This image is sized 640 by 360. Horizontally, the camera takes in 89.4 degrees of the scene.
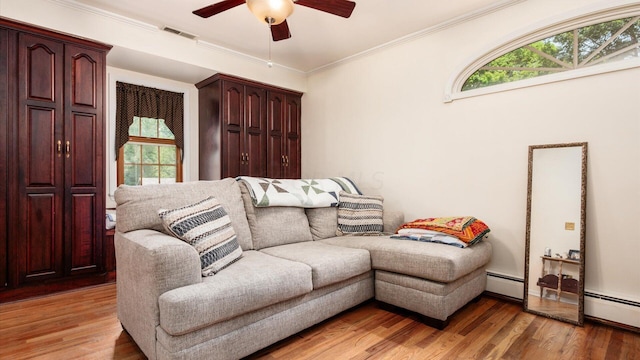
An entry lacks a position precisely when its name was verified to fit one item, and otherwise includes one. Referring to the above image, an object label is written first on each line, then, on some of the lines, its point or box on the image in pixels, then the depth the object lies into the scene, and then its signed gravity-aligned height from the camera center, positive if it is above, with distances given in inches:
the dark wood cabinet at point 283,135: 177.2 +22.5
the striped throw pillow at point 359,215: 121.0 -15.1
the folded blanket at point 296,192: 104.6 -5.9
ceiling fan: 78.7 +44.7
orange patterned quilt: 97.7 -15.9
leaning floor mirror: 93.3 -16.2
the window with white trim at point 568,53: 91.7 +39.3
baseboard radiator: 86.9 -36.0
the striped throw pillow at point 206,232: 72.2 -13.5
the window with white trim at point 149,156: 158.4 +9.2
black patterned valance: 153.8 +33.3
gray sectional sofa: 61.2 -23.6
